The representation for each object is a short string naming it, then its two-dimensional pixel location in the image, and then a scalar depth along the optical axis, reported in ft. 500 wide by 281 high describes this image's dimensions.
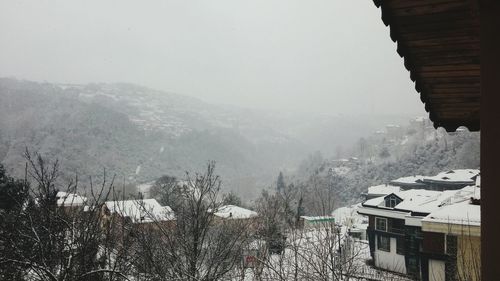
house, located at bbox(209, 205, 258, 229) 111.77
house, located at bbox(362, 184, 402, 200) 128.16
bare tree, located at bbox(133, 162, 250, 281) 32.50
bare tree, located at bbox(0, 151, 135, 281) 15.30
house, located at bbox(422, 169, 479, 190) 145.59
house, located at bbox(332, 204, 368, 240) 134.62
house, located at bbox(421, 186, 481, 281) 44.14
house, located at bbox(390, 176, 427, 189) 177.74
